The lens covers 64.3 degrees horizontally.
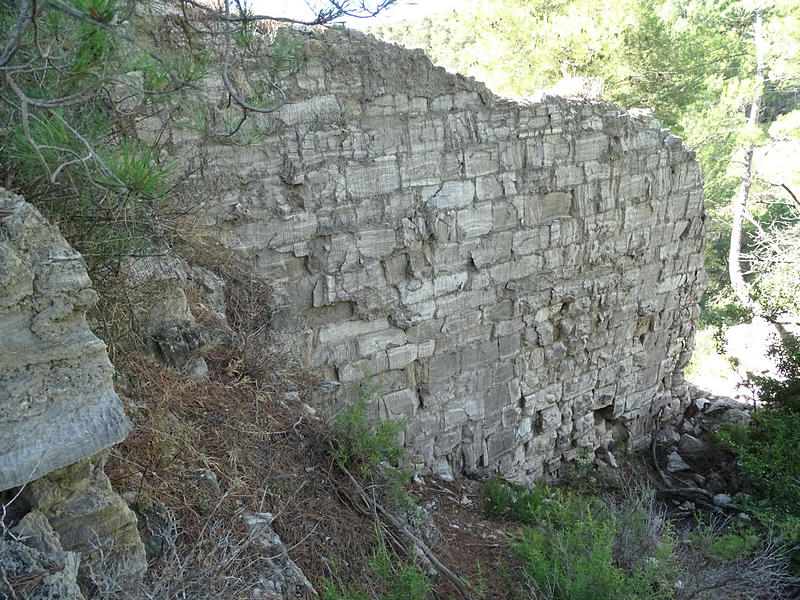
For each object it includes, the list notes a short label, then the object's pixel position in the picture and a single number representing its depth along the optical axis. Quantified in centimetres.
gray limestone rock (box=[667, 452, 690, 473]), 660
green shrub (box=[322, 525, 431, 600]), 242
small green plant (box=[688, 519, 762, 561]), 383
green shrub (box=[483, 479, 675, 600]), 277
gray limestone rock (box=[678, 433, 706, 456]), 670
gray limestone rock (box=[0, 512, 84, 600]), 157
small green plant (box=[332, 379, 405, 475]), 325
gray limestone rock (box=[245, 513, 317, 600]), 234
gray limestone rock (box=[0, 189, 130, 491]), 174
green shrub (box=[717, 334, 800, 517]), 507
